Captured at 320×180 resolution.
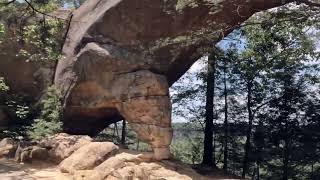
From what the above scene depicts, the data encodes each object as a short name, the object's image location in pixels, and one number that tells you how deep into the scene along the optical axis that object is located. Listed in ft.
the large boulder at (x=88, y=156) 24.93
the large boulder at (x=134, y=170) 23.19
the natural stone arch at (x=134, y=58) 30.65
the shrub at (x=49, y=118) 31.69
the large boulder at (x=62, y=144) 27.54
